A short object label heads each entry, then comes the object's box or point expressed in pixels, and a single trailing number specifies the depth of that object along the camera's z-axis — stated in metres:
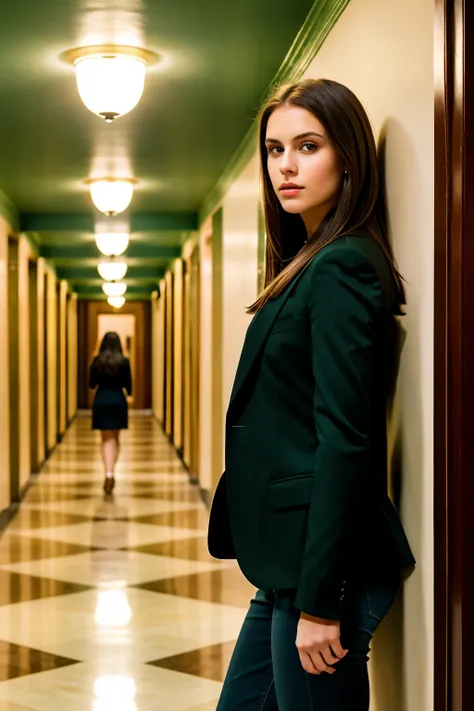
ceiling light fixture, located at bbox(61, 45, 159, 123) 4.80
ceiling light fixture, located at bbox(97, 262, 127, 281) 14.56
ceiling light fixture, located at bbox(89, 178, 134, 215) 8.26
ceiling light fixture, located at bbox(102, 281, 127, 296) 18.25
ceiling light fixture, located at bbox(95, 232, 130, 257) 10.84
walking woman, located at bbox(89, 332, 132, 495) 10.85
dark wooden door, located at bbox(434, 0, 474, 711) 2.18
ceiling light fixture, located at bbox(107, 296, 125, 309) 21.19
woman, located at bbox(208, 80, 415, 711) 2.12
